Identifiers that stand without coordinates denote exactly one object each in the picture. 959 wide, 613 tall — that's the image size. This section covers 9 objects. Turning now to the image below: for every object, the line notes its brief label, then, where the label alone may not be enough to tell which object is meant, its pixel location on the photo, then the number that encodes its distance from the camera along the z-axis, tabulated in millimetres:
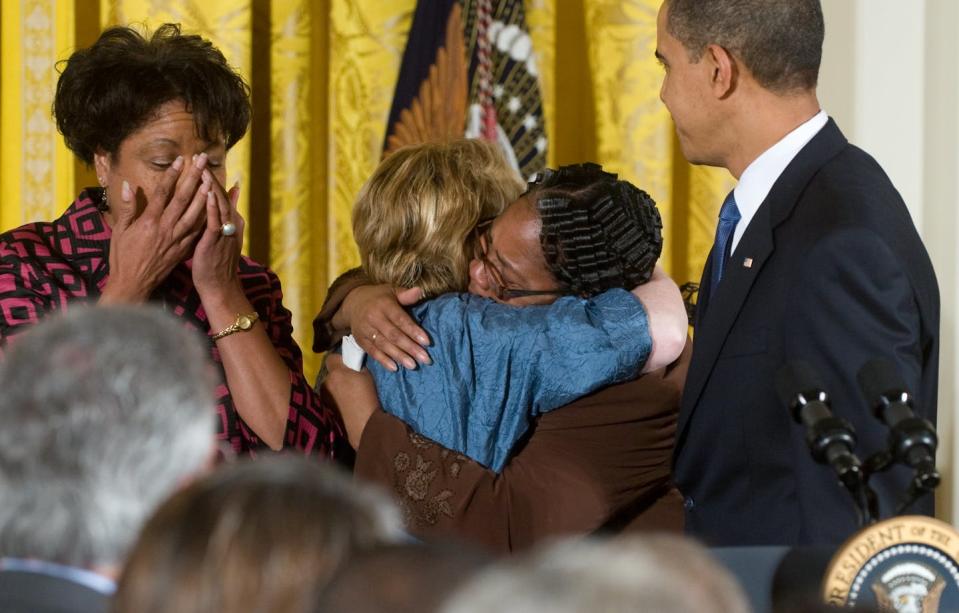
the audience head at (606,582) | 4058
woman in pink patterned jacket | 6580
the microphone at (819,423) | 5887
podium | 5916
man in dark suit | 6207
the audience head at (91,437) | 5273
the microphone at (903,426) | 5878
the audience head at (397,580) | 4630
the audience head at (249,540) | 4573
